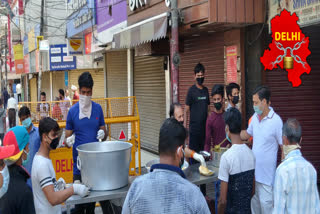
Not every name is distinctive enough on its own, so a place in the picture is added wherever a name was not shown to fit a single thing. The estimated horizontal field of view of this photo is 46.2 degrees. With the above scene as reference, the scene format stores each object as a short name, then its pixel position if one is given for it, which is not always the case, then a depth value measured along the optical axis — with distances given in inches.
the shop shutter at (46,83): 1194.0
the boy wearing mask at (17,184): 114.1
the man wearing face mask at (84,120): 187.0
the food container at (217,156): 183.5
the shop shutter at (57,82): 1037.8
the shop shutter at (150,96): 448.5
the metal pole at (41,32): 677.4
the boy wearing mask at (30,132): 197.9
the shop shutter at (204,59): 317.7
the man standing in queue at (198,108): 248.2
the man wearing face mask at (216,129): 227.8
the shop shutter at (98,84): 724.0
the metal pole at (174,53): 260.2
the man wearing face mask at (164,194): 81.3
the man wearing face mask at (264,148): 182.1
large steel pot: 138.5
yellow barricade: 321.4
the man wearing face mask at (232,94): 239.2
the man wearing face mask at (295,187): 119.0
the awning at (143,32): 291.3
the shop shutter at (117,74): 569.9
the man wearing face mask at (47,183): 128.4
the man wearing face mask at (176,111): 196.9
